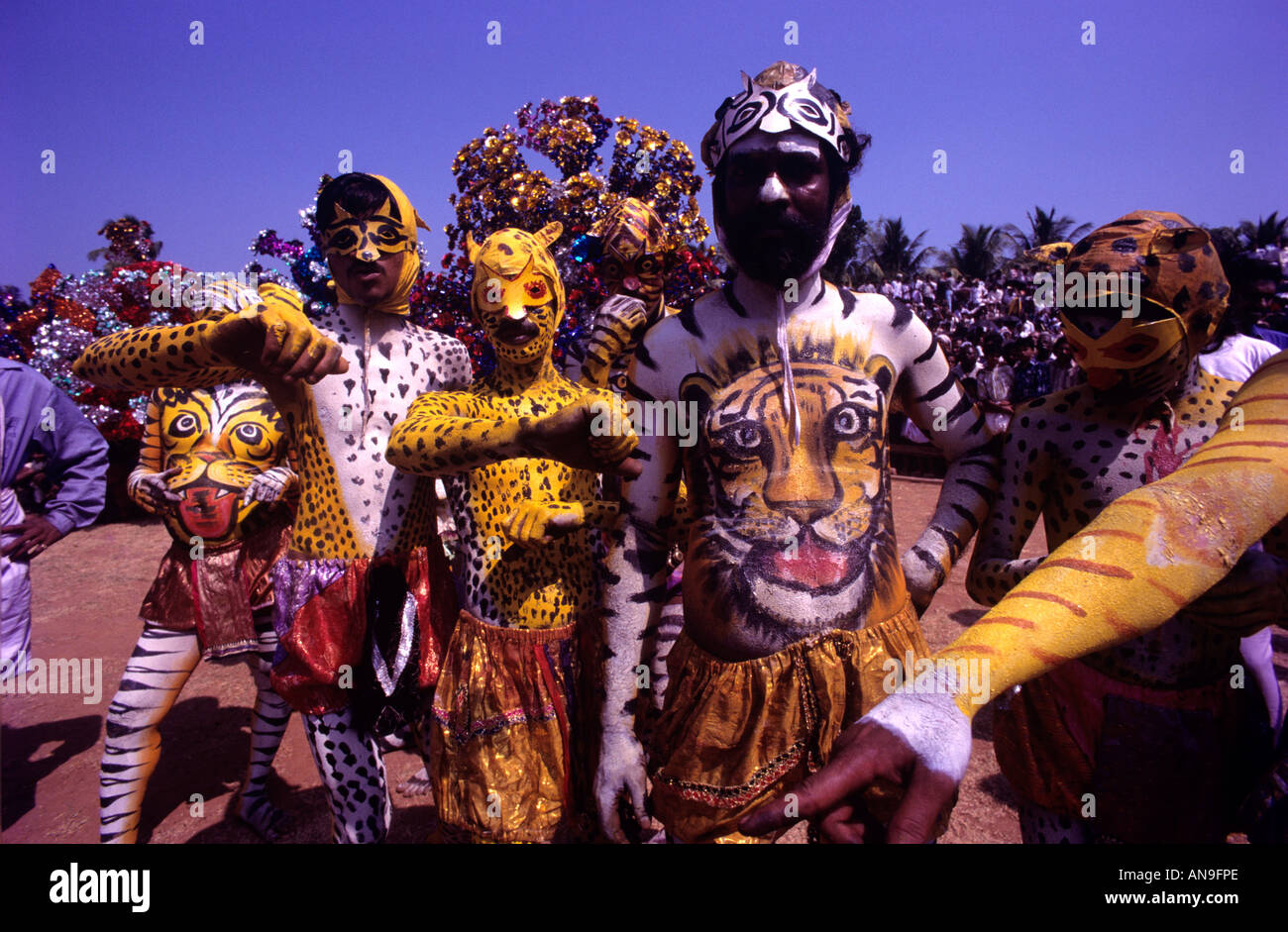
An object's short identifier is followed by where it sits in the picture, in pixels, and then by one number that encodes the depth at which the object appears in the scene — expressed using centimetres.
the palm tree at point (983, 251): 3309
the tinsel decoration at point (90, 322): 788
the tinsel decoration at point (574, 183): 563
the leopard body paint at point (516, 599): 236
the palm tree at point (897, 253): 3456
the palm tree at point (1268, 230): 2262
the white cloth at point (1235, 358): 213
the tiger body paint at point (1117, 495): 176
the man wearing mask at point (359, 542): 264
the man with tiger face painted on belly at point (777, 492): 174
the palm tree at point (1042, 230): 3209
